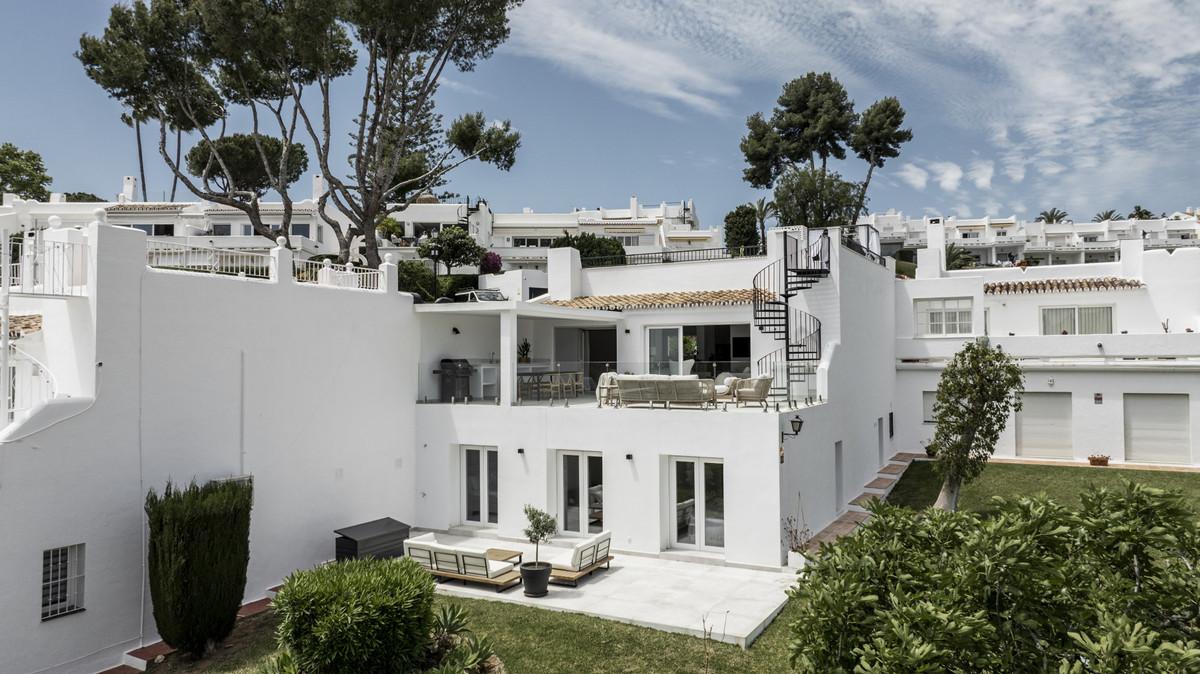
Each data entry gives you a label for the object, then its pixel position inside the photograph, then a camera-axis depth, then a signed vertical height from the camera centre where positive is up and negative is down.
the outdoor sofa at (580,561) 12.91 -4.00
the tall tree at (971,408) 15.48 -1.32
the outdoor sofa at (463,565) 12.83 -4.02
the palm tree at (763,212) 45.51 +9.19
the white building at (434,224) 44.62 +9.65
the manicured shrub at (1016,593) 4.28 -1.61
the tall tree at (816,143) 42.94 +13.41
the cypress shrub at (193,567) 10.91 -3.38
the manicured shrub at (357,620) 8.09 -3.17
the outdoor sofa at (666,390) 14.59 -0.83
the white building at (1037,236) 66.38 +11.20
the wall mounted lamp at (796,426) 13.64 -1.48
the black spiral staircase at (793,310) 17.69 +1.10
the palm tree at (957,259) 49.63 +7.00
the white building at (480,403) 11.07 -1.14
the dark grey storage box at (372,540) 14.27 -3.90
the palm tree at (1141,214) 74.46 +14.45
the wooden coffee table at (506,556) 13.70 -4.04
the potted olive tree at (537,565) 12.30 -3.85
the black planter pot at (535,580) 12.28 -4.03
